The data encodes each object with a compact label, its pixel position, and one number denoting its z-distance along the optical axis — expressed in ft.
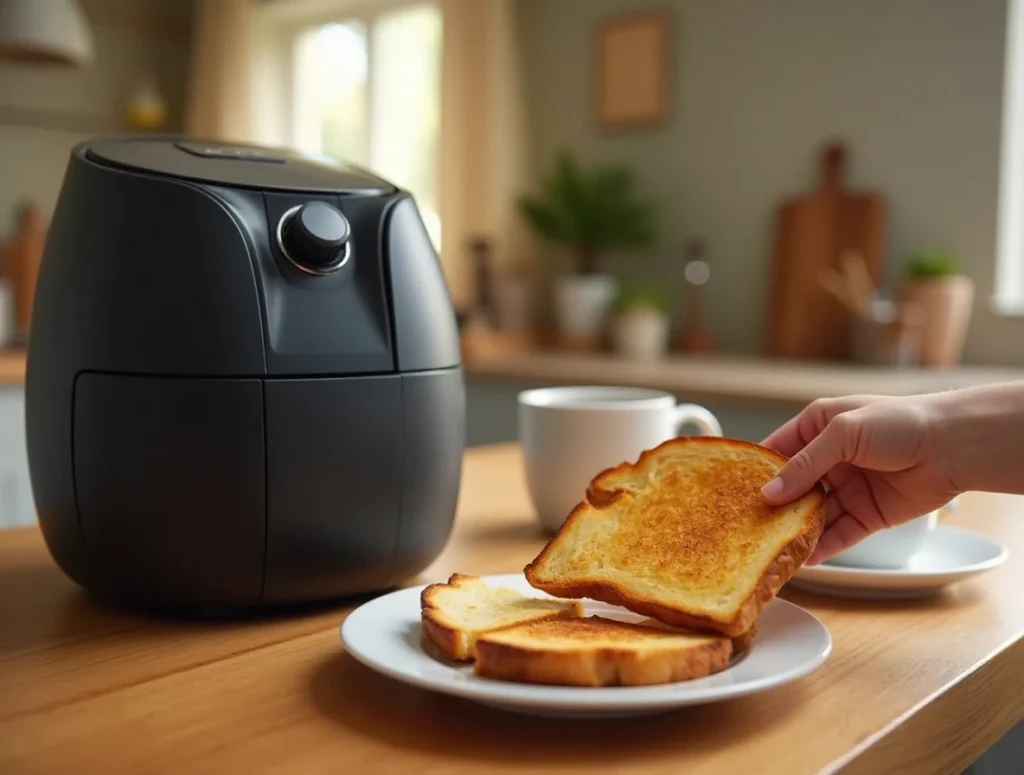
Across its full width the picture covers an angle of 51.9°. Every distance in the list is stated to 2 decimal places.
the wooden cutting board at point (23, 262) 12.54
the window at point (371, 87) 12.82
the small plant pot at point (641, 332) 9.35
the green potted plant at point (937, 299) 7.68
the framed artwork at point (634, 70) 9.77
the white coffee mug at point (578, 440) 2.83
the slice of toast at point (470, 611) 1.70
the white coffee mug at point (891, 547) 2.41
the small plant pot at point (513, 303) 10.62
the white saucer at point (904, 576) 2.26
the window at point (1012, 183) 7.82
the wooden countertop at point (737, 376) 6.50
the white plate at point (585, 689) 1.47
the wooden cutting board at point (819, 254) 8.47
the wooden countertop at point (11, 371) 7.41
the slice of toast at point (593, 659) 1.54
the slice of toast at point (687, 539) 1.80
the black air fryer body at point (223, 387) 1.98
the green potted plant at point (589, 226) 9.87
